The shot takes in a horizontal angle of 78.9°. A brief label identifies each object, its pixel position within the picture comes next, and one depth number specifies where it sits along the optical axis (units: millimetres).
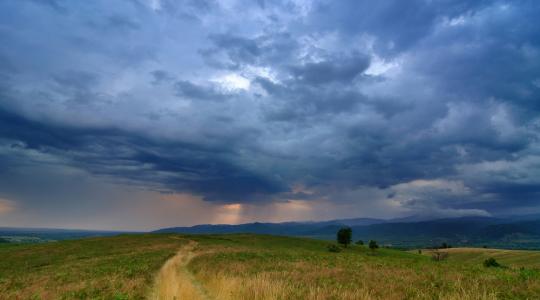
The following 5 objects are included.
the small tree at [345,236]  101188
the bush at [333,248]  82938
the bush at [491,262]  63256
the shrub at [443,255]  127850
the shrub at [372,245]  99875
